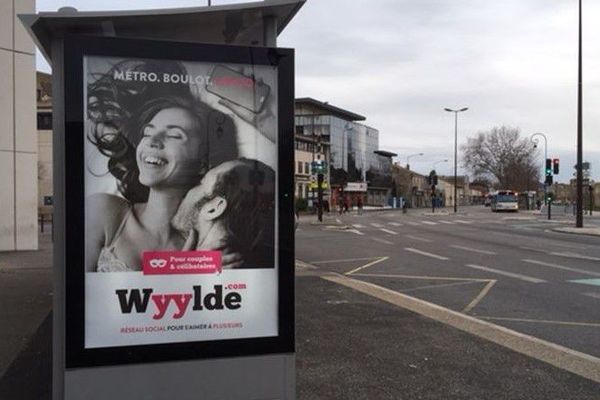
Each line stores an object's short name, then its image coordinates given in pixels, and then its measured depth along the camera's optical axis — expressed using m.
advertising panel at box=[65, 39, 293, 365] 3.93
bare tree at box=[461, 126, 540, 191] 111.38
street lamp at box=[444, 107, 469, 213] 78.44
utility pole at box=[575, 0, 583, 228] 31.38
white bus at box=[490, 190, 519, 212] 71.06
